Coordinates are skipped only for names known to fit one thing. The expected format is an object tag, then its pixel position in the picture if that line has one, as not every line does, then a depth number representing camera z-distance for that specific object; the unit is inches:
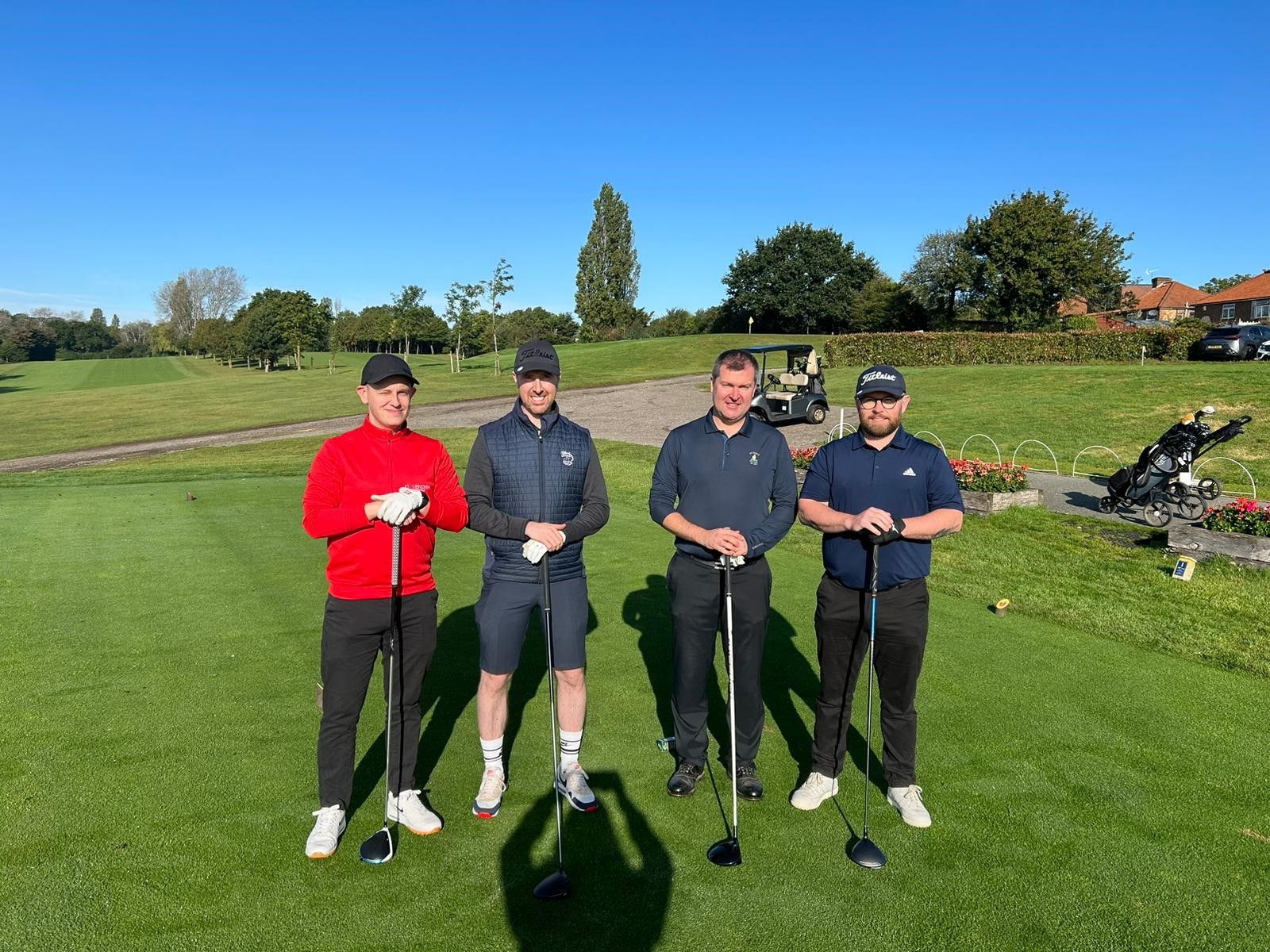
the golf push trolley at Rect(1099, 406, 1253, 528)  407.8
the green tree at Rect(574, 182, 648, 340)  3233.3
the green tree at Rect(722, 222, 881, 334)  2792.8
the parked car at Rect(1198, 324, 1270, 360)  1114.7
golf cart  857.5
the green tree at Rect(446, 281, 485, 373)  2038.6
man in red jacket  131.7
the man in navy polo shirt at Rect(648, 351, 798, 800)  149.6
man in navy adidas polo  145.6
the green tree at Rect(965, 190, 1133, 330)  1879.9
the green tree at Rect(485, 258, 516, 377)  1983.9
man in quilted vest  143.6
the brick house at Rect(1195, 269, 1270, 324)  2418.8
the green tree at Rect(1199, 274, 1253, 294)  4291.3
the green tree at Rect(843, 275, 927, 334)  2506.2
